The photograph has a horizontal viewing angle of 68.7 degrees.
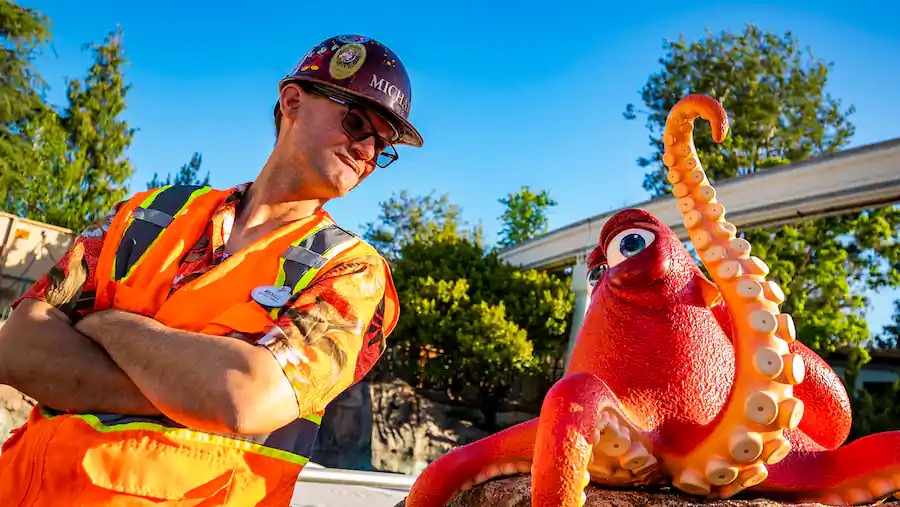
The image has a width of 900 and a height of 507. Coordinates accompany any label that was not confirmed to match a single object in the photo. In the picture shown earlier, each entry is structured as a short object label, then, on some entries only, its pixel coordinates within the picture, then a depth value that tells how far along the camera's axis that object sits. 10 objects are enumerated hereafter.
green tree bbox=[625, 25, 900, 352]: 11.37
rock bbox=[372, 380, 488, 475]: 12.08
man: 0.94
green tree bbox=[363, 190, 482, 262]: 19.39
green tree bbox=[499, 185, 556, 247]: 19.61
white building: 6.66
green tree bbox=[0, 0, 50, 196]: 14.04
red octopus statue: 1.03
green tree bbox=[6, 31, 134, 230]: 14.09
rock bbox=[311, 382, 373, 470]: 12.34
